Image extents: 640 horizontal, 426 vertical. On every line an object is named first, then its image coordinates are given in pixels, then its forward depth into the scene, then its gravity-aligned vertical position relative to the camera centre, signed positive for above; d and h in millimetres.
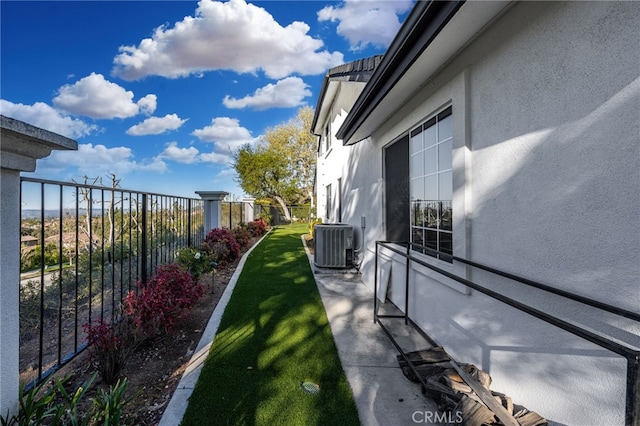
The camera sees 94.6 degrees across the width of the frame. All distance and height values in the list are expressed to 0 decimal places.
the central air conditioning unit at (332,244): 7195 -749
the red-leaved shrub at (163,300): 3393 -1046
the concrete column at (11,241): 1750 -148
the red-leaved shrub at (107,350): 2697 -1270
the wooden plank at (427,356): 2977 -1493
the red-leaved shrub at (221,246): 7839 -850
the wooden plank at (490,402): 1878 -1290
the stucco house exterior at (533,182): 1555 +208
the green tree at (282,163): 25328 +4567
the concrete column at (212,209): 9016 +180
